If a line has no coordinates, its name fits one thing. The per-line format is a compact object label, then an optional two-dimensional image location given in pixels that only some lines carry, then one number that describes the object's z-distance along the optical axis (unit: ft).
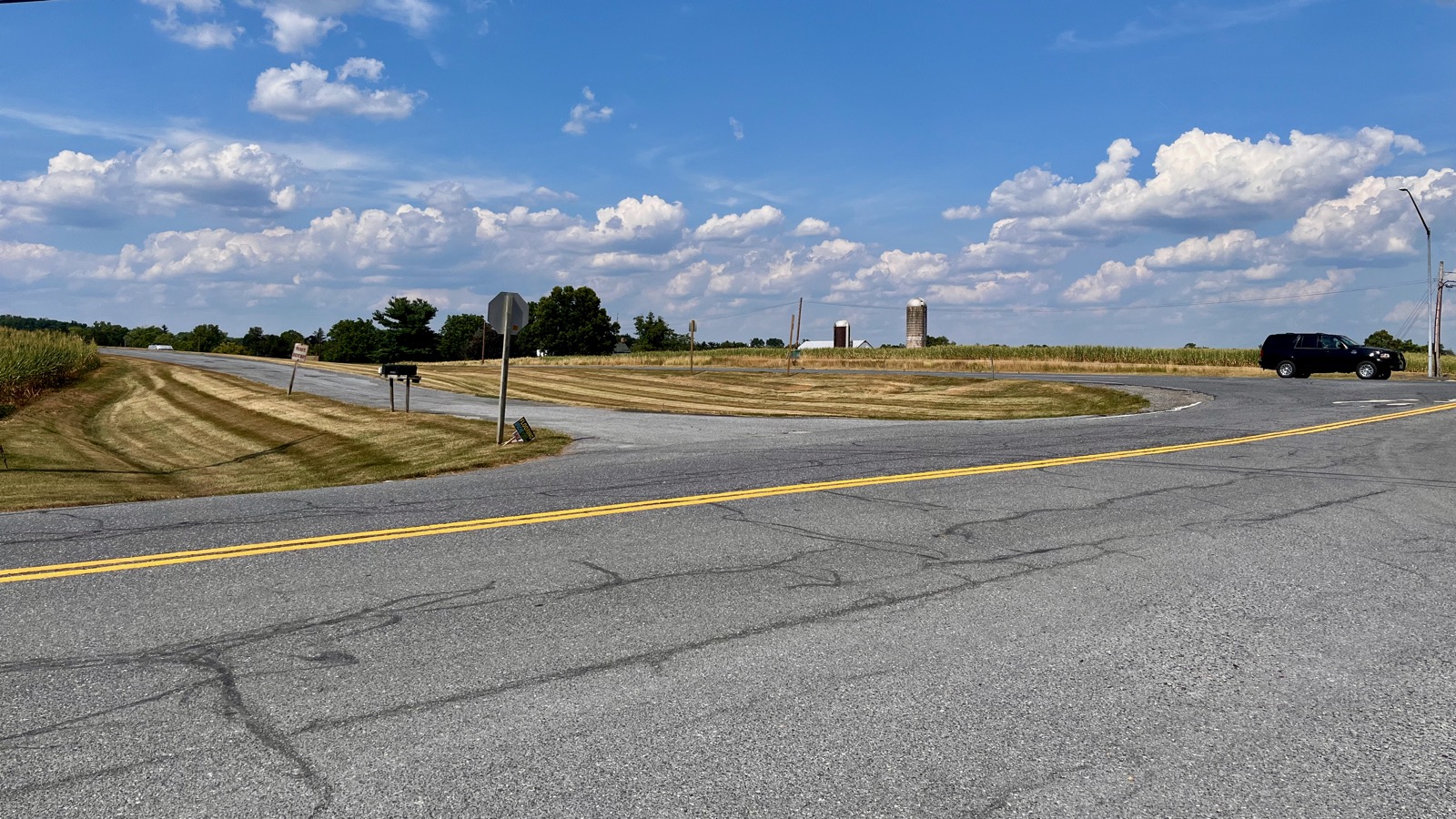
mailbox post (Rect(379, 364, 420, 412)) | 84.84
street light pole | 132.57
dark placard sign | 59.47
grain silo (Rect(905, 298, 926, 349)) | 288.71
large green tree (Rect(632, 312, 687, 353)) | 465.06
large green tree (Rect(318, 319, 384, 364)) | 442.09
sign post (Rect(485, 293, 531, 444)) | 58.77
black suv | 115.34
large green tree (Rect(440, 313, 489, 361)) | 467.52
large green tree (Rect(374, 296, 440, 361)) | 418.92
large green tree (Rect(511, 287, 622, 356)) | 433.89
